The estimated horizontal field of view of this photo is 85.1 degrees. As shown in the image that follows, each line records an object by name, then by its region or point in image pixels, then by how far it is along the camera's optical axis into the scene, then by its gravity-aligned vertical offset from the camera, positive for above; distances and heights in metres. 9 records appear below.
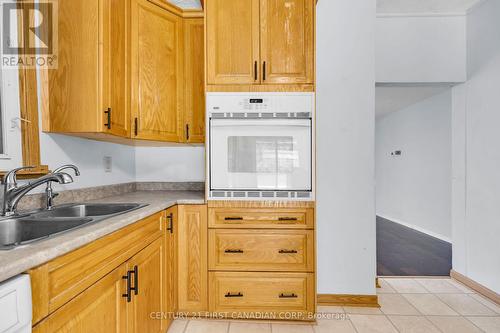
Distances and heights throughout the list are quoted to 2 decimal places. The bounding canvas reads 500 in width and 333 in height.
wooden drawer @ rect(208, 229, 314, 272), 1.84 -0.60
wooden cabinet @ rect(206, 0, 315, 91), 1.85 +0.82
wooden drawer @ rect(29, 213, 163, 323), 0.72 -0.35
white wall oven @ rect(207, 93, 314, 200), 1.82 +0.10
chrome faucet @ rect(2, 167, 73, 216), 1.17 -0.11
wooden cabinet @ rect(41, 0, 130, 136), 1.47 +0.49
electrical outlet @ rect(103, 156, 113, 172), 2.06 +0.00
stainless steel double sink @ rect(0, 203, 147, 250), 1.13 -0.27
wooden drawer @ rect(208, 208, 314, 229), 1.84 -0.38
